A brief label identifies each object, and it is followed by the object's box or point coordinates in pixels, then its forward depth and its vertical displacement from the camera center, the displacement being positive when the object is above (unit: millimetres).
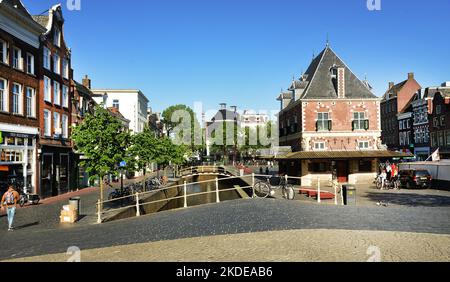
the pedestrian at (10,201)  14812 -1827
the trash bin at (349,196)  18784 -2304
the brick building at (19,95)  22438 +4080
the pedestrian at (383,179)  30202 -2359
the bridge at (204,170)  56397 -2741
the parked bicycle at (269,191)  20781 -2246
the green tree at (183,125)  80688 +6639
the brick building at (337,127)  36406 +2435
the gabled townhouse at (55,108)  27125 +3767
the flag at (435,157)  33156 -686
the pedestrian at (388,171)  35481 -2008
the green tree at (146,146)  31109 +716
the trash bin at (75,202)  16703 -2149
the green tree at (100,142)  19906 +713
